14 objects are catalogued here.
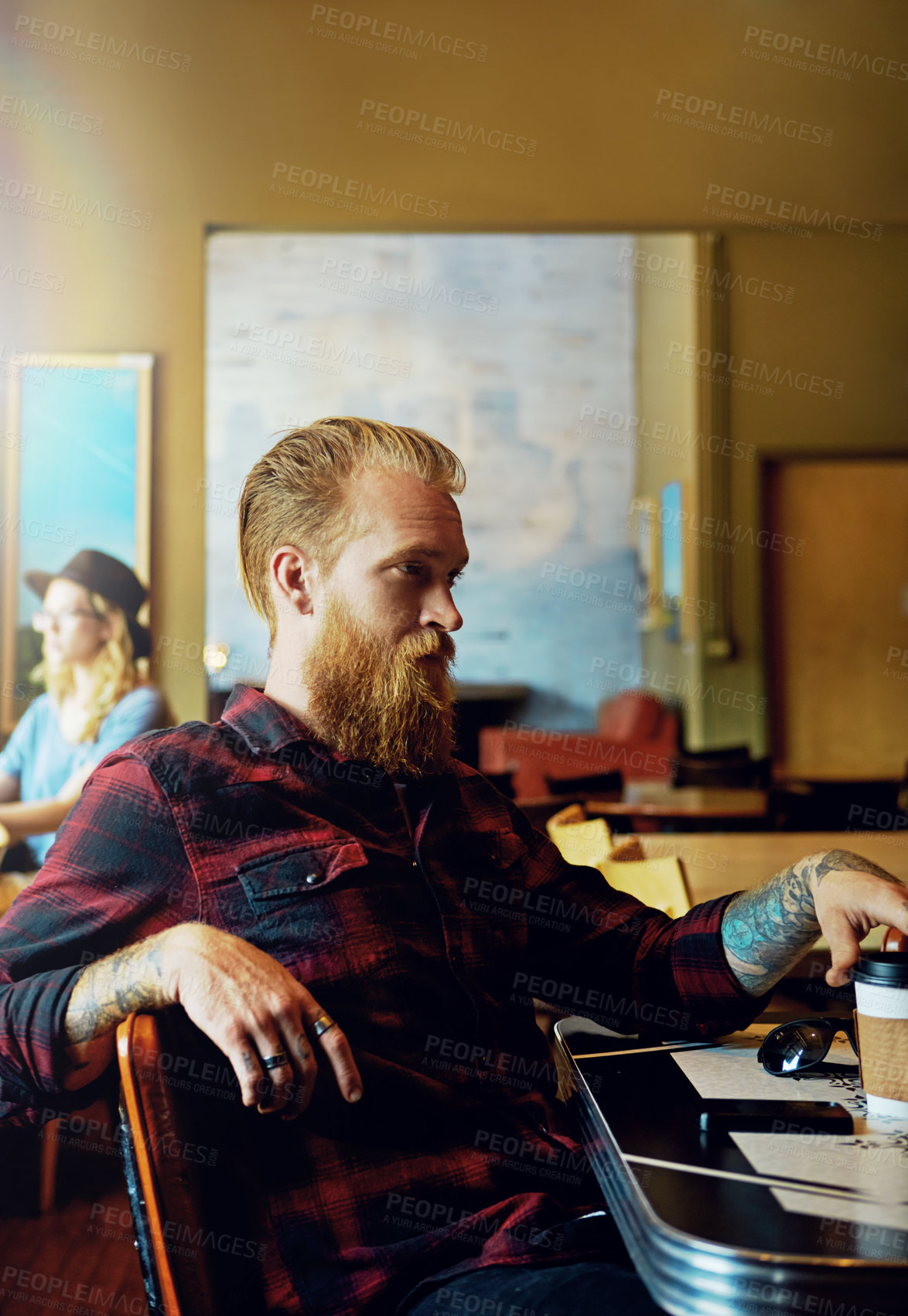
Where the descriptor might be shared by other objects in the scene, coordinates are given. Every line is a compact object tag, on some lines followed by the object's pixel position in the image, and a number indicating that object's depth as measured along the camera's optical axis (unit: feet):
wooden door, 21.68
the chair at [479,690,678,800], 19.17
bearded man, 3.50
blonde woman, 11.30
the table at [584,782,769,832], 11.99
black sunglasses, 3.73
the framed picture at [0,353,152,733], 15.97
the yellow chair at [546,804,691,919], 6.84
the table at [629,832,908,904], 7.68
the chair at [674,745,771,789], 14.39
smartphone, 3.25
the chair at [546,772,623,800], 10.80
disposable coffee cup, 3.26
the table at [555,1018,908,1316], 2.45
